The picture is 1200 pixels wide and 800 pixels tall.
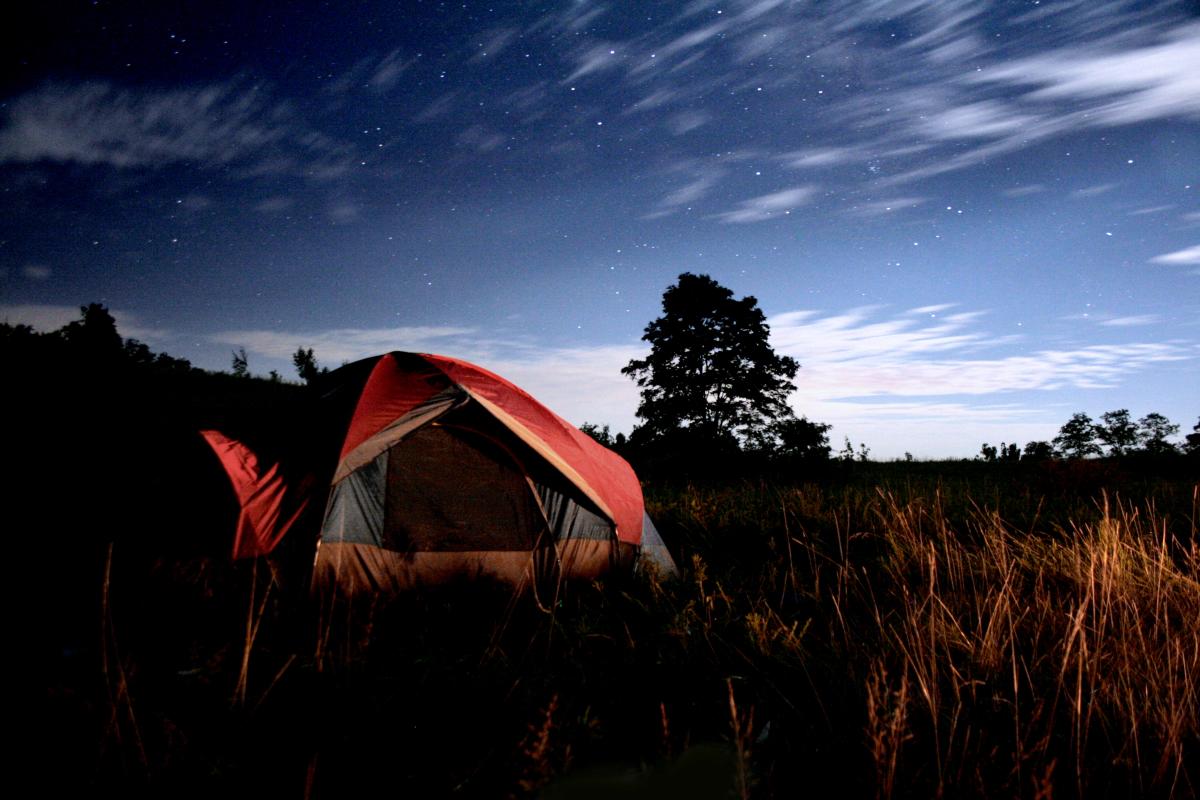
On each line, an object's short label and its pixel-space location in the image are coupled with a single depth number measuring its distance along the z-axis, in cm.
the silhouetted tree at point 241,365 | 2452
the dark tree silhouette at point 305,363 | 2542
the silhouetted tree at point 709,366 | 2225
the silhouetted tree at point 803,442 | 1736
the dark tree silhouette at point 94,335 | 1703
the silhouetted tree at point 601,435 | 2277
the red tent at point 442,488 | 430
